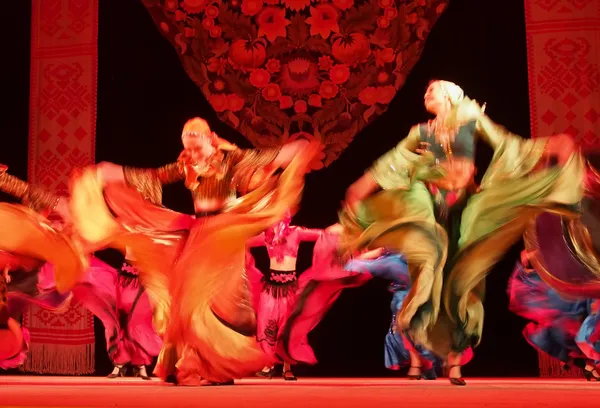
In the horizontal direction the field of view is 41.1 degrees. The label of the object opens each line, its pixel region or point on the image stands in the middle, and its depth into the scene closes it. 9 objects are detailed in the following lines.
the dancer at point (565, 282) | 4.41
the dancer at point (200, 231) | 4.21
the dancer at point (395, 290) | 4.94
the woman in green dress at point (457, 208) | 4.28
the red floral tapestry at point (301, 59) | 5.79
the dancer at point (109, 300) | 5.55
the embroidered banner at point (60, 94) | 6.30
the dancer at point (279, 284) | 5.38
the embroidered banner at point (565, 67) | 5.45
